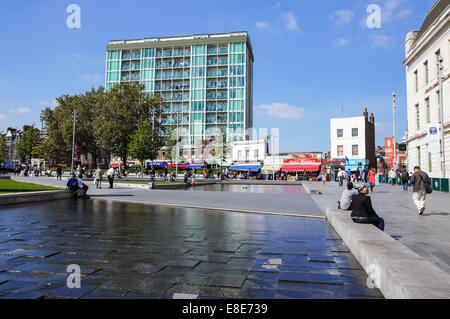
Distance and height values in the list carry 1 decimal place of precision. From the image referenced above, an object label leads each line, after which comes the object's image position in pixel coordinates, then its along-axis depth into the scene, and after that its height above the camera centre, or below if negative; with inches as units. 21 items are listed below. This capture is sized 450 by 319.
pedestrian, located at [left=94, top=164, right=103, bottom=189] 802.2 -13.5
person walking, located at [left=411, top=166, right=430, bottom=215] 370.6 -15.1
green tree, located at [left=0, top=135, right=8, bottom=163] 2519.7 +192.1
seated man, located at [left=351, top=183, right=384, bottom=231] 226.5 -29.3
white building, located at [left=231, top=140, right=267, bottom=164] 2258.9 +165.0
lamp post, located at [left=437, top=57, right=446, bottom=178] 739.1 +183.7
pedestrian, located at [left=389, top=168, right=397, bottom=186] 1166.1 -4.8
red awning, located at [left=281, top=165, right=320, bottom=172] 1950.1 +33.4
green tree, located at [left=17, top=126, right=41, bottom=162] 2522.1 +249.3
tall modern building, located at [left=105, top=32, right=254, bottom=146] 2691.9 +894.1
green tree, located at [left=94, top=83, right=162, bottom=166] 1550.2 +283.6
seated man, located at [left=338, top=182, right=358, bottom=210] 300.5 -25.2
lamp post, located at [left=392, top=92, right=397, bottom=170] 1344.7 +315.3
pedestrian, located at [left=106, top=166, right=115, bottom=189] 805.1 -6.5
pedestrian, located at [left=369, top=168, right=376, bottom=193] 800.4 -9.1
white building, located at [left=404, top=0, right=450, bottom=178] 851.4 +294.8
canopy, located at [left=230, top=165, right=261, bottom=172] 2119.7 +34.0
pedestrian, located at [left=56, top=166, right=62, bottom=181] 1258.9 -1.2
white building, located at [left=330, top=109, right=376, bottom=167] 1834.4 +218.8
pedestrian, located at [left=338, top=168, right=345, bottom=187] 1088.2 -12.7
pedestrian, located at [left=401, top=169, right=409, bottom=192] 808.3 -8.4
